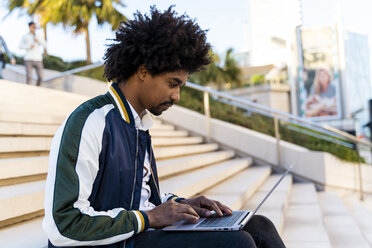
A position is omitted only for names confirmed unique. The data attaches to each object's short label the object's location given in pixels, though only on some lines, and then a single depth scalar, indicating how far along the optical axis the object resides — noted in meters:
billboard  34.09
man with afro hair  1.21
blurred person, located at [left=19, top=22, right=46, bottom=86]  7.54
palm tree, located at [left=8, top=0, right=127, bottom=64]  16.70
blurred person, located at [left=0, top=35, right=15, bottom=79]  7.45
